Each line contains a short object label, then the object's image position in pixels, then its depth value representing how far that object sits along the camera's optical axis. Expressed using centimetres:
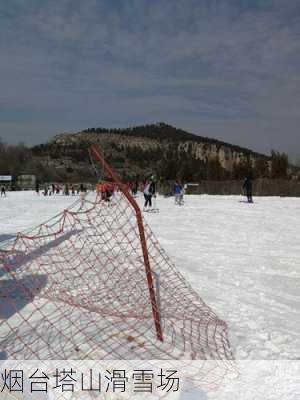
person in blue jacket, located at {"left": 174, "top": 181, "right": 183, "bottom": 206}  2381
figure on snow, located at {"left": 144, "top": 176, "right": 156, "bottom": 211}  1891
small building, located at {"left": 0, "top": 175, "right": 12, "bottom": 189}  6738
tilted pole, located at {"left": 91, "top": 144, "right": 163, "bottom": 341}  412
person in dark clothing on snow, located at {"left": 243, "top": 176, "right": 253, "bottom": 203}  2547
